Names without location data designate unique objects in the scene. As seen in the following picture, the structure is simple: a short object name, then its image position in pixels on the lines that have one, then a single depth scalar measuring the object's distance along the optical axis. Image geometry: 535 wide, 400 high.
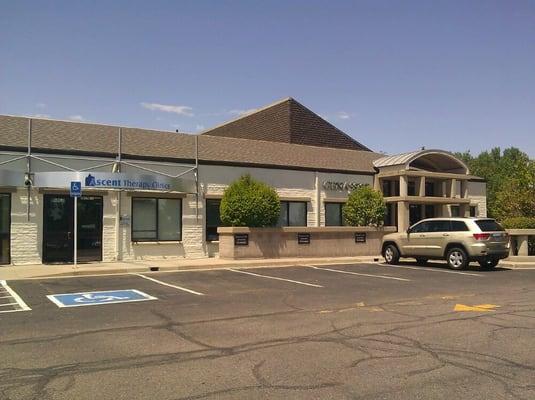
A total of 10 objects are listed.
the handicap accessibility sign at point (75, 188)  17.24
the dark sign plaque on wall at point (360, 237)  24.86
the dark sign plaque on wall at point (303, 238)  23.38
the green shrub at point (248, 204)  21.80
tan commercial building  19.52
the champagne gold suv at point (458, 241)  18.30
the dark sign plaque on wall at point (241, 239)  21.70
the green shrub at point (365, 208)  25.30
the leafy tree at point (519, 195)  29.27
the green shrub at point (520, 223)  22.73
